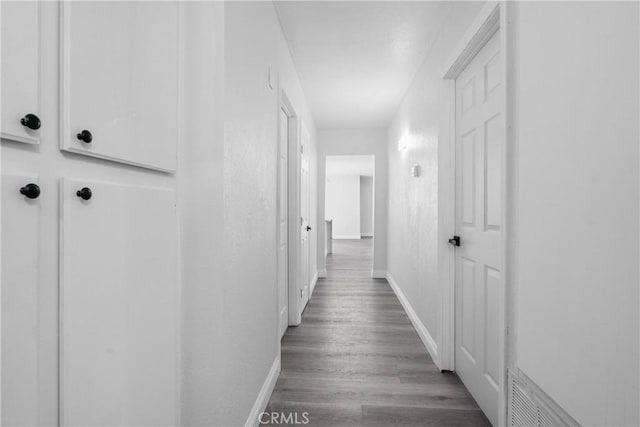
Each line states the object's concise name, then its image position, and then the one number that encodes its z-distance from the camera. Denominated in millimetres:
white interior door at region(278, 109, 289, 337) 2902
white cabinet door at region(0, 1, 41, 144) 575
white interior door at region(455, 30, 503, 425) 1640
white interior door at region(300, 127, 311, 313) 3492
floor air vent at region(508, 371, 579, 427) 1017
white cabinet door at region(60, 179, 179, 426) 726
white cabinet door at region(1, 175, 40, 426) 587
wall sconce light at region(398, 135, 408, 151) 3750
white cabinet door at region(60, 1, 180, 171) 715
